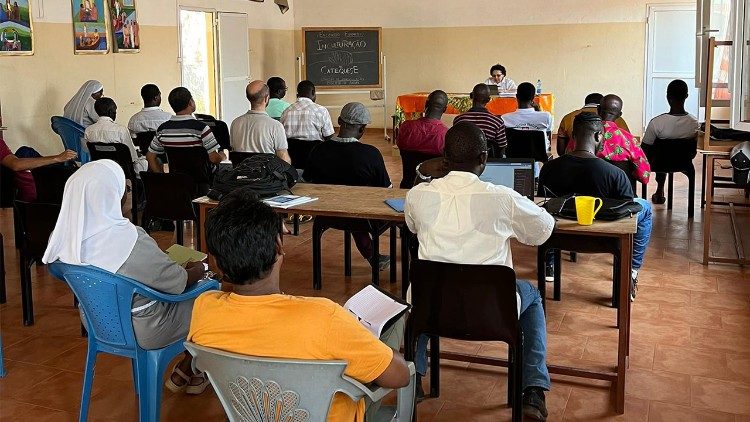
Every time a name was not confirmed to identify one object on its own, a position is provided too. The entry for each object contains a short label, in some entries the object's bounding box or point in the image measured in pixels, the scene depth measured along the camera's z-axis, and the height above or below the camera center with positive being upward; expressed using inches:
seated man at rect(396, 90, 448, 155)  232.5 -11.5
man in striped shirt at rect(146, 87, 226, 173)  231.9 -11.9
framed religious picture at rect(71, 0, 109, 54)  363.3 +28.4
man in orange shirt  78.3 -20.9
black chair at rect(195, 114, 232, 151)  278.8 -13.1
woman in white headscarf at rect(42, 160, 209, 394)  116.0 -20.8
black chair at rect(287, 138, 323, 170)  260.7 -18.1
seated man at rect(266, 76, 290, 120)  304.2 -3.0
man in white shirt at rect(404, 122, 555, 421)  114.4 -16.9
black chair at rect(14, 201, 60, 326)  168.6 -28.1
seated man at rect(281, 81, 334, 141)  262.8 -9.5
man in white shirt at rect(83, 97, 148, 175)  261.4 -12.0
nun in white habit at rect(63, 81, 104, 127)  325.1 -4.2
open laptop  149.2 -14.9
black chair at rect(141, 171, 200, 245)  204.8 -24.8
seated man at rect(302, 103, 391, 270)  199.2 -16.5
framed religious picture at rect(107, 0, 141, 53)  383.2 +30.1
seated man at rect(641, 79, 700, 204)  265.1 -11.2
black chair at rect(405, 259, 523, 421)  110.5 -28.6
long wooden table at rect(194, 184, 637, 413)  129.0 -21.9
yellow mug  131.3 -18.9
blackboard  507.2 +20.8
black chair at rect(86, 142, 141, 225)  246.7 -17.6
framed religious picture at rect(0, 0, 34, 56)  323.0 +25.1
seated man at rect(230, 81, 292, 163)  236.8 -11.1
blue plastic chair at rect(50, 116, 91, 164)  323.9 -14.3
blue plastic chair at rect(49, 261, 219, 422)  115.3 -32.1
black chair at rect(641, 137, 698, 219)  265.7 -22.1
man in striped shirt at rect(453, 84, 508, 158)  249.6 -11.4
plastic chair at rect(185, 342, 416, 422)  78.7 -27.4
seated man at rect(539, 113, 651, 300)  163.6 -16.5
